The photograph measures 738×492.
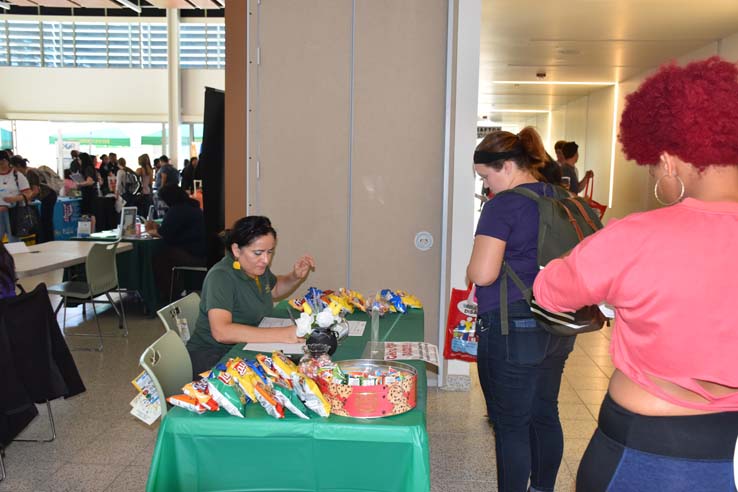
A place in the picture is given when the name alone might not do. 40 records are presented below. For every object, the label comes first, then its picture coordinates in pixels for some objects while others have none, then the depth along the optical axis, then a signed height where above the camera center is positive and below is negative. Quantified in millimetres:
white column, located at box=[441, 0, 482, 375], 4199 +196
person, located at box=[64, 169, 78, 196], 11891 -525
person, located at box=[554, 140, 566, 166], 6820 +147
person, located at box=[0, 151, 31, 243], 8891 -451
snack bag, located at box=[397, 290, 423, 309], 3430 -682
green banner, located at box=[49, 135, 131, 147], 18984 +476
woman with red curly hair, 1267 -222
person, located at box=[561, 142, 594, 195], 6582 +39
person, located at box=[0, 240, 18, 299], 3488 -612
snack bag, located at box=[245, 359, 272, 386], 1989 -614
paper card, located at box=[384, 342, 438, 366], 2490 -697
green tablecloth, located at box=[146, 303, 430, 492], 1857 -792
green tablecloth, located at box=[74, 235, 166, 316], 6469 -1047
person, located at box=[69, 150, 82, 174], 12961 -121
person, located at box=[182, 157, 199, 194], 9668 -255
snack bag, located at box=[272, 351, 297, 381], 2016 -606
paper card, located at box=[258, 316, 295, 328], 3082 -726
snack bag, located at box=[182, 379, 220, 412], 1921 -657
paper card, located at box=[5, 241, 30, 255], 5484 -729
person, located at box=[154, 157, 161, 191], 11773 -257
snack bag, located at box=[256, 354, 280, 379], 2018 -609
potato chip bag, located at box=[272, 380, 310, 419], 1895 -659
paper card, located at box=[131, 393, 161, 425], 2307 -838
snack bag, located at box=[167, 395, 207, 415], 1917 -677
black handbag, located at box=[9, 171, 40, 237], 9000 -815
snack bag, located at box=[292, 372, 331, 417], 1895 -643
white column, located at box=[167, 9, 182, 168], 16953 +1813
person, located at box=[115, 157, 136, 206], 12281 -485
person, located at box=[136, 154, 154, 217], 12398 -450
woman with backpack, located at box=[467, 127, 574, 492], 2299 -495
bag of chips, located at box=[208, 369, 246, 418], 1899 -650
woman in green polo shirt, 2850 -568
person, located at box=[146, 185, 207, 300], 6367 -710
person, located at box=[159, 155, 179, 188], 9906 -210
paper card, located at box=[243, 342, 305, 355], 2616 -718
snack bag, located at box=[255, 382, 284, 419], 1898 -663
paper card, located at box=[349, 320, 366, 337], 2953 -726
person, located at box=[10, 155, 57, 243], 9605 -588
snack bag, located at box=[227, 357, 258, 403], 1948 -614
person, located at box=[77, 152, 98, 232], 11758 -461
